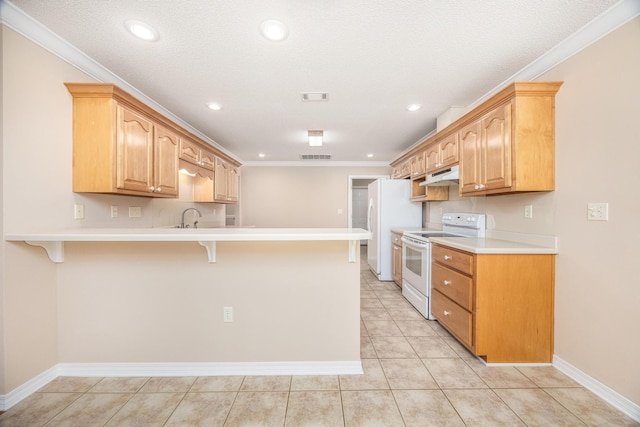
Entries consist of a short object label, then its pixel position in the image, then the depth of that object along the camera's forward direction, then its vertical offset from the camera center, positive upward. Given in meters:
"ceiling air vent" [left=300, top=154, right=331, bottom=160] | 5.17 +1.19
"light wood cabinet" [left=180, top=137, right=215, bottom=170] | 2.89 +0.76
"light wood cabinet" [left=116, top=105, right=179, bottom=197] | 1.96 +0.51
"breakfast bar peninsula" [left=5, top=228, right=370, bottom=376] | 1.79 -0.69
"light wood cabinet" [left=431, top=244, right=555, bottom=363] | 1.87 -0.72
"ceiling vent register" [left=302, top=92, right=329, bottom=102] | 2.44 +1.17
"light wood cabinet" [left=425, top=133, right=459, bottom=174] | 2.67 +0.69
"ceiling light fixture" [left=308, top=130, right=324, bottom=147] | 3.66 +1.11
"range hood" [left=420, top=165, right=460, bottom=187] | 2.67 +0.41
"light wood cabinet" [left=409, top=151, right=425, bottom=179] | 3.50 +0.70
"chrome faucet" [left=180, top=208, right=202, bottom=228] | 3.33 -0.13
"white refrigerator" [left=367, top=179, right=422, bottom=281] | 4.14 -0.01
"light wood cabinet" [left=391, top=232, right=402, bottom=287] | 3.67 -0.71
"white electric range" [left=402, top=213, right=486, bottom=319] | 2.66 -0.48
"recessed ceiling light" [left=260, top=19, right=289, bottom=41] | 1.54 +1.17
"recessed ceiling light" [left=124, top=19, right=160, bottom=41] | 1.55 +1.18
